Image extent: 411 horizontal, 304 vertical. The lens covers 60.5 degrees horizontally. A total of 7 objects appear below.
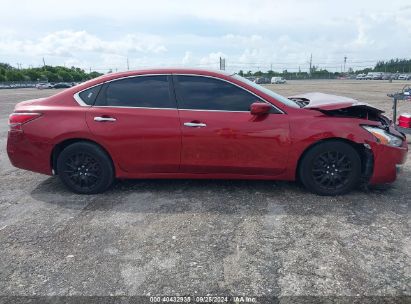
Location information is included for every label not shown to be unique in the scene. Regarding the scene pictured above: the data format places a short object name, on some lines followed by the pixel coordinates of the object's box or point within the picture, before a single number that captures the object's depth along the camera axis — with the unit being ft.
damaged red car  13.92
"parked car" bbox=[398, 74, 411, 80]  216.54
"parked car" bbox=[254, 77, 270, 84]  228.26
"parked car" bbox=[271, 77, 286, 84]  215.02
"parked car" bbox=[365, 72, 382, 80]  240.12
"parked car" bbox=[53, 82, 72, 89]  207.74
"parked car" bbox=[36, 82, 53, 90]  202.54
